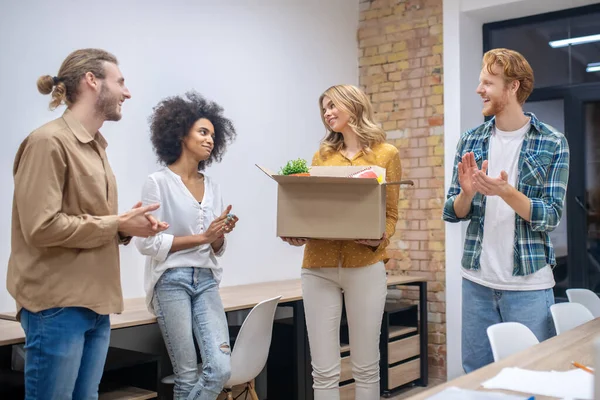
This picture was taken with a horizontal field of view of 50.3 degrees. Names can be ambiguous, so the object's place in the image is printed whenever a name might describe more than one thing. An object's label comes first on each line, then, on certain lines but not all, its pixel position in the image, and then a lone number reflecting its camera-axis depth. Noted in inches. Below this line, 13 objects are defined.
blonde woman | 103.8
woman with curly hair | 108.8
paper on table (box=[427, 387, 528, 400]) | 50.4
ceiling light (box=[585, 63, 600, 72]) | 182.9
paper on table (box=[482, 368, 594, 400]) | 54.7
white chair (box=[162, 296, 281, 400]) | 115.8
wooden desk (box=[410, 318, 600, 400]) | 56.7
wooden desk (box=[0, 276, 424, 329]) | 110.4
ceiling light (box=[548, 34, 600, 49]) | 184.4
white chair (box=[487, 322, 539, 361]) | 78.6
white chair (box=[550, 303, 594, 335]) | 94.1
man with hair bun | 79.9
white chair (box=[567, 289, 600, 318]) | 131.6
